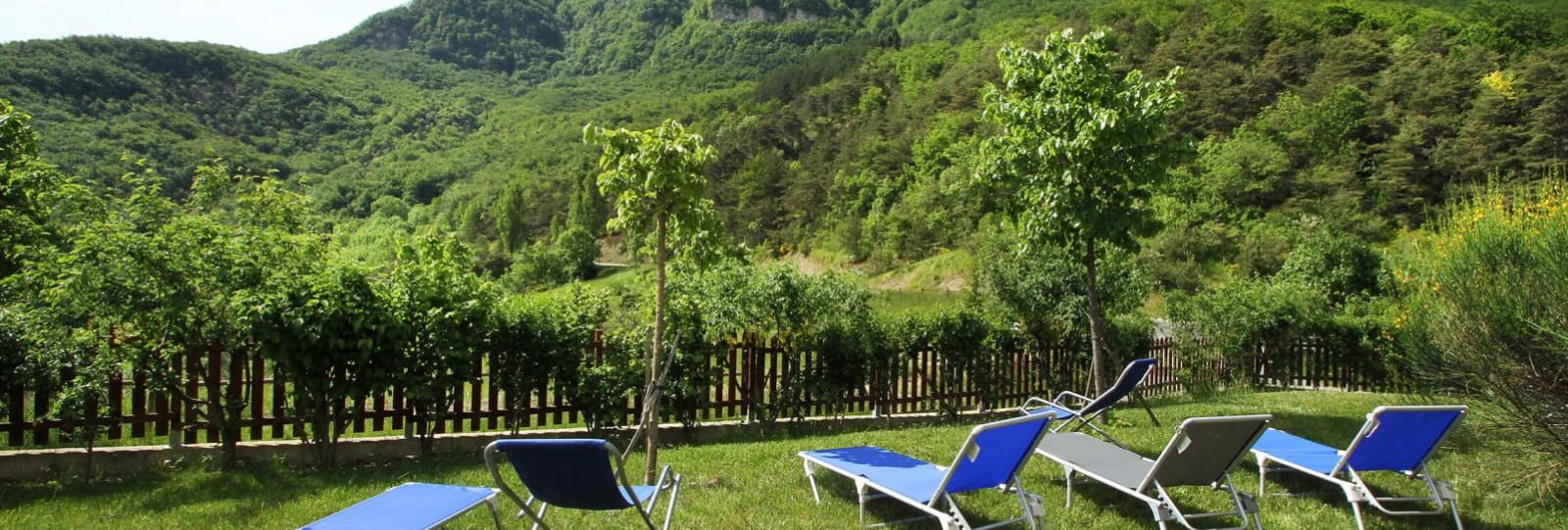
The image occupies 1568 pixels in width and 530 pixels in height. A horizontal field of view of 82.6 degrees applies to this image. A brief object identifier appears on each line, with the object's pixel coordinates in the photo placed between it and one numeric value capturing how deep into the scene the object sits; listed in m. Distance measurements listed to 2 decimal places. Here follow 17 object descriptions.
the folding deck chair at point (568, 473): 3.45
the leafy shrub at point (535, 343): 7.61
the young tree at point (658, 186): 5.30
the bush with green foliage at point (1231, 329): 14.11
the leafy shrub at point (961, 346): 10.48
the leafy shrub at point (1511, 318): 5.00
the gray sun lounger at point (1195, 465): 4.33
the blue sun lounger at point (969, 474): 4.16
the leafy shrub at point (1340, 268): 22.62
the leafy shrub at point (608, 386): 7.91
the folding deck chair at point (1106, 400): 6.75
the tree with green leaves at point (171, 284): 5.70
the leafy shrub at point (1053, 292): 12.27
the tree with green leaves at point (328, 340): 6.15
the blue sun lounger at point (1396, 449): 4.66
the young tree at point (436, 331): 6.81
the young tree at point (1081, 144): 8.02
